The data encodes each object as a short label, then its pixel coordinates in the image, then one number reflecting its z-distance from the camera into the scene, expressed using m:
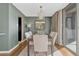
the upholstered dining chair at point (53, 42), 1.89
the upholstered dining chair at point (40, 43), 1.66
